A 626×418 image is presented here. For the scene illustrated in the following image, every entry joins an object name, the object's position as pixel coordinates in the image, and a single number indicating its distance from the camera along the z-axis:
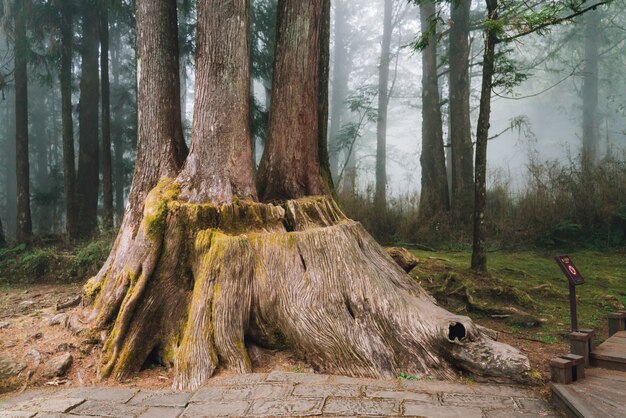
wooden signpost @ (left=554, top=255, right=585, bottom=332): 3.84
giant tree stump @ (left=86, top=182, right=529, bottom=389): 3.70
